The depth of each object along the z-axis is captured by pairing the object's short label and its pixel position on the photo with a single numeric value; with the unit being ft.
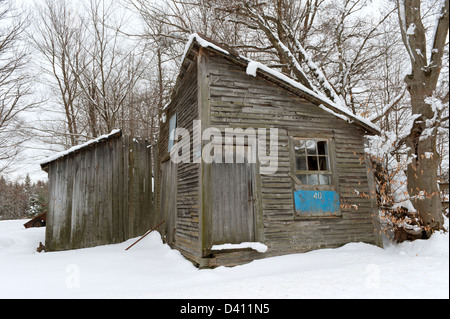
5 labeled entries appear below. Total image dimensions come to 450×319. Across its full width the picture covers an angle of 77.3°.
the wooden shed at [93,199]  28.68
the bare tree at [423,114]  21.01
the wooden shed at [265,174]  20.86
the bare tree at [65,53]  58.59
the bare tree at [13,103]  48.47
